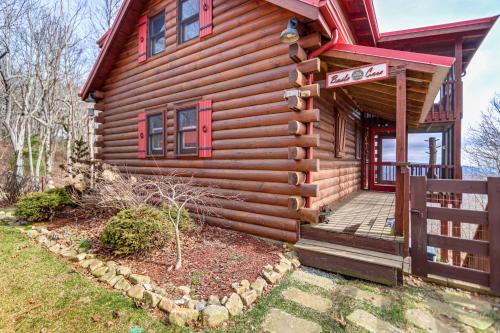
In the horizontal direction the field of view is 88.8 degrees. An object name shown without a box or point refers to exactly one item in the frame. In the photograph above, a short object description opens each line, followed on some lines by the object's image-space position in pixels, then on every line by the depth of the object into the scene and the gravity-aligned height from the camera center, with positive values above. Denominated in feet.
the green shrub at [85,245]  14.83 -4.66
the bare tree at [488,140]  52.34 +5.61
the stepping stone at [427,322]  8.52 -5.45
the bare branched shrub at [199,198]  18.86 -2.37
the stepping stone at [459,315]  8.72 -5.39
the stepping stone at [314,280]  11.53 -5.37
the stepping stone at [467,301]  9.55 -5.31
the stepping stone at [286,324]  8.48 -5.44
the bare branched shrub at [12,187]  28.17 -2.28
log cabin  13.38 +4.56
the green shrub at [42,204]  19.88 -3.05
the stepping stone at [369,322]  8.52 -5.45
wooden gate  10.28 -2.83
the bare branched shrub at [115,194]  16.84 -1.95
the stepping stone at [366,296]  10.06 -5.40
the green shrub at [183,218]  15.99 -3.37
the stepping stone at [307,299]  9.79 -5.39
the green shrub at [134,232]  13.05 -3.44
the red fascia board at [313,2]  13.38 +8.65
